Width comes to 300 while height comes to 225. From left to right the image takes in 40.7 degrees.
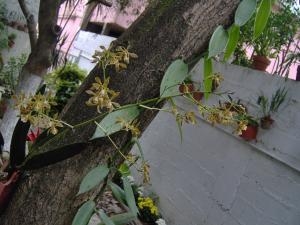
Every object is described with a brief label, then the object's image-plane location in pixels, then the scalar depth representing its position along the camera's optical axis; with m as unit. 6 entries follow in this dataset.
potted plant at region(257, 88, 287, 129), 2.98
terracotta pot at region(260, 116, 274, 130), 2.98
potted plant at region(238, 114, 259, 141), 3.08
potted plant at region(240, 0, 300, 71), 3.46
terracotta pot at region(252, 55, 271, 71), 3.43
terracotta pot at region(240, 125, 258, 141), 3.09
